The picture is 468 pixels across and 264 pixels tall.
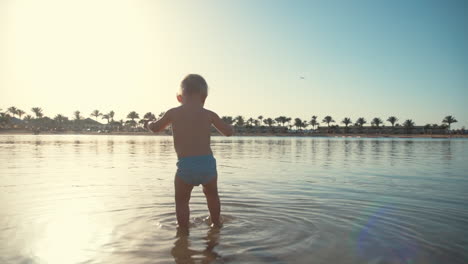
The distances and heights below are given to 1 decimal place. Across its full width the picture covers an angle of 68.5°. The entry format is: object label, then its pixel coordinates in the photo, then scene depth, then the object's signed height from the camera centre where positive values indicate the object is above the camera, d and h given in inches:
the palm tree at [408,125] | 7421.3 +123.1
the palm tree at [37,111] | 7746.1 +465.2
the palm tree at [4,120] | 6422.2 +222.6
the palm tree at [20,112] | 7657.5 +438.8
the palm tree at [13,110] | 7568.9 +480.0
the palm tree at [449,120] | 7249.0 +221.7
